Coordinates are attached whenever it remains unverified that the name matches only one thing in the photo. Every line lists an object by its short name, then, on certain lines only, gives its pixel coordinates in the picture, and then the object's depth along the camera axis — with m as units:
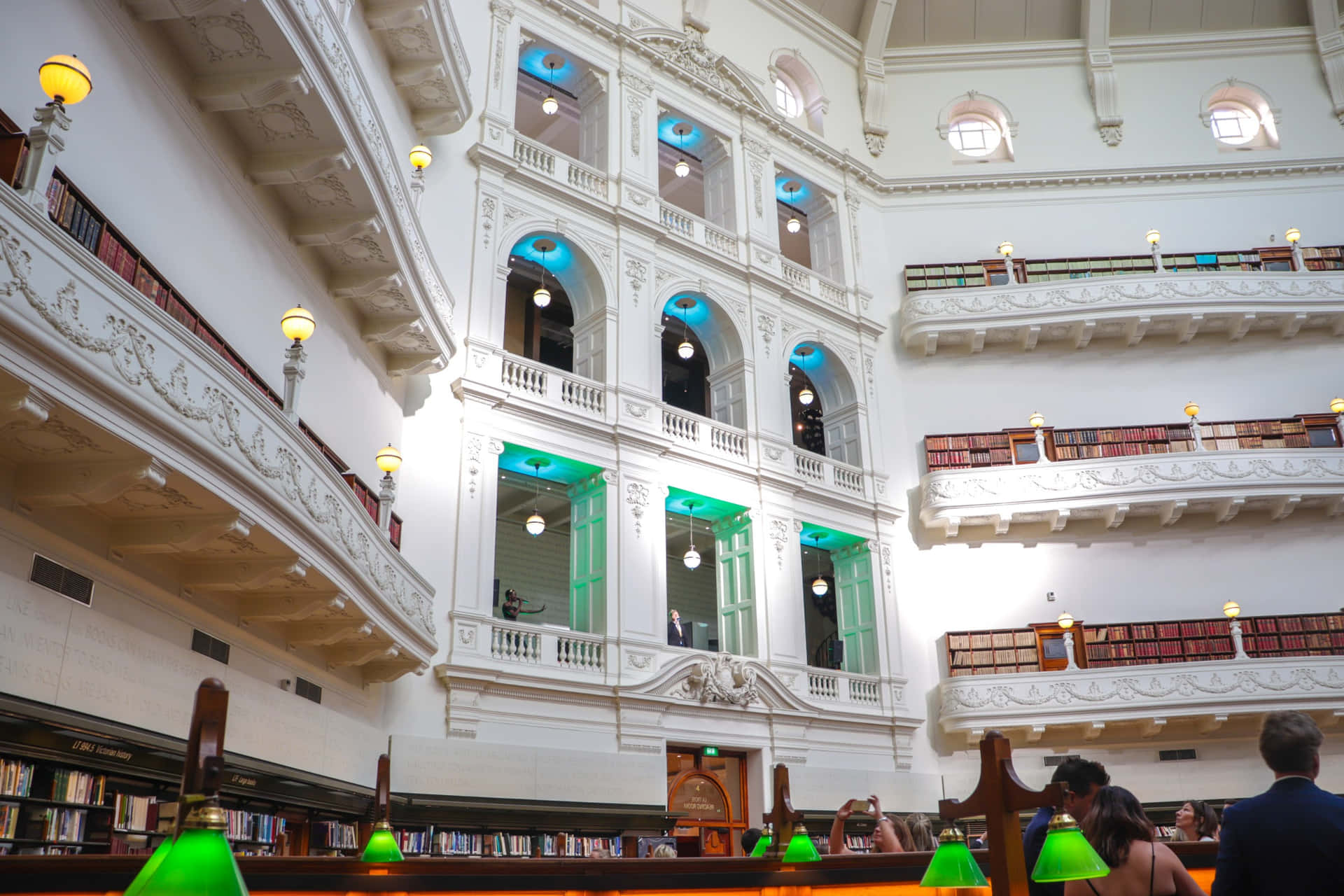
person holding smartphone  6.76
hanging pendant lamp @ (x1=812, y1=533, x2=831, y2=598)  17.52
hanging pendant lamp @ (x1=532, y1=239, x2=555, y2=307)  15.76
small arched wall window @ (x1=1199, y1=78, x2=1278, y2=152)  23.73
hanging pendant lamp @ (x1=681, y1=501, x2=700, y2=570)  15.89
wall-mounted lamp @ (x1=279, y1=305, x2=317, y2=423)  8.33
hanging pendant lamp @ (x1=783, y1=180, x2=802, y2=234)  21.42
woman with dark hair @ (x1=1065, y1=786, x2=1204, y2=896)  3.64
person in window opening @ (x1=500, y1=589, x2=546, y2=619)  14.84
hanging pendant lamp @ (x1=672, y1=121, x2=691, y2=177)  18.87
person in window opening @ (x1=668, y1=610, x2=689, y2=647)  16.73
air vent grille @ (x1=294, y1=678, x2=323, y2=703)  10.16
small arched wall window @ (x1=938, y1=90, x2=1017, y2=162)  23.70
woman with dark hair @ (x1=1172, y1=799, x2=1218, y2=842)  7.71
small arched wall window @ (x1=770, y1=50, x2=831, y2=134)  22.31
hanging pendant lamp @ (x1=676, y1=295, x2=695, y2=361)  17.61
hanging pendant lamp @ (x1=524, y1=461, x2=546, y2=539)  14.51
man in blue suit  3.24
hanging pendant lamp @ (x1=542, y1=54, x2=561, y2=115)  18.02
